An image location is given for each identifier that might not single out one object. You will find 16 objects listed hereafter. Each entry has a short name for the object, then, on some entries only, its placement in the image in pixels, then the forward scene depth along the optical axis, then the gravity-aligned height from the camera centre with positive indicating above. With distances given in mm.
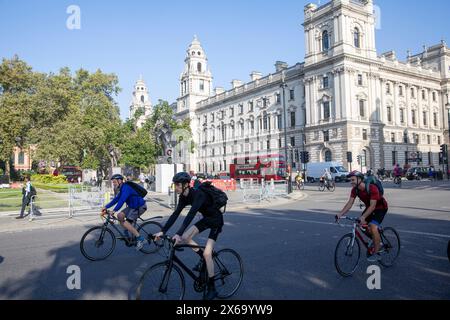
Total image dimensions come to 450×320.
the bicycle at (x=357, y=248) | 6077 -1429
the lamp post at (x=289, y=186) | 25609 -1208
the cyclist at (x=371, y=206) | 6273 -704
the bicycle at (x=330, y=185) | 28578 -1364
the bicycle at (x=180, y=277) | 4504 -1417
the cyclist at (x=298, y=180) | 31859 -1007
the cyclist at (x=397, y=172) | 29941 -498
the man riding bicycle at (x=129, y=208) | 7906 -780
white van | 45344 -313
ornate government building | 52625 +11177
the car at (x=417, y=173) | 45594 -955
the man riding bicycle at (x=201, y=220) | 4938 -673
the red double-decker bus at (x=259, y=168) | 48750 +220
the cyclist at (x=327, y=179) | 28602 -890
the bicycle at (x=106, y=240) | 7684 -1443
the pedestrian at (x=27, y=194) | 15352 -772
